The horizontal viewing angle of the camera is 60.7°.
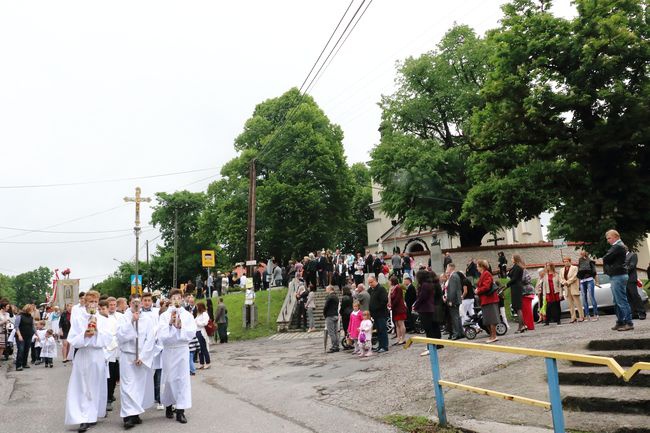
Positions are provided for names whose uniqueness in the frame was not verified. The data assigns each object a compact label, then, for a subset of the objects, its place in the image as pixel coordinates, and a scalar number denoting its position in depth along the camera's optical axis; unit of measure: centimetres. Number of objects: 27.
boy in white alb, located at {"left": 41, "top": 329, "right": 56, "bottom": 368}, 1769
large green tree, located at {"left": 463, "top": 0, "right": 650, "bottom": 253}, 2081
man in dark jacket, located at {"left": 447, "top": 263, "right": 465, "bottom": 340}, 1328
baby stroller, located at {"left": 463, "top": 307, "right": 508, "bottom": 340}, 1382
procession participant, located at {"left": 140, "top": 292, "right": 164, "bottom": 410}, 896
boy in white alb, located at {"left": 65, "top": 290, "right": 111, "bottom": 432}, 809
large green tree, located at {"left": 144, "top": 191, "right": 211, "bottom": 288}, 6412
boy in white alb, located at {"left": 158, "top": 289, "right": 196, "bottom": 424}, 832
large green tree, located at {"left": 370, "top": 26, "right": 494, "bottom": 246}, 3466
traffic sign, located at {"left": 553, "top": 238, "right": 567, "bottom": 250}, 2395
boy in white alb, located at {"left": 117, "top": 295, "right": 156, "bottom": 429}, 816
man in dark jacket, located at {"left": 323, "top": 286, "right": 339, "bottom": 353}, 1548
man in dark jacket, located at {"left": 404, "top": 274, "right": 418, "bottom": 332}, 1616
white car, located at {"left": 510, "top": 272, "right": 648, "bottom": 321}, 1738
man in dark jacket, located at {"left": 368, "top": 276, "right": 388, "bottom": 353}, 1372
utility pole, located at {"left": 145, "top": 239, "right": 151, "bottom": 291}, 6794
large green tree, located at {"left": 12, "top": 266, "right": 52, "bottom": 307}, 15425
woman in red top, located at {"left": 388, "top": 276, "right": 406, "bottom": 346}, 1415
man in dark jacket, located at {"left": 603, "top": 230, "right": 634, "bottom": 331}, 1008
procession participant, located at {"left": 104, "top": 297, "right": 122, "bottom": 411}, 889
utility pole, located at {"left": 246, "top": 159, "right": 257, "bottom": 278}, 2477
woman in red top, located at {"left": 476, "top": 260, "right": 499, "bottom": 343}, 1201
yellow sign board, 2980
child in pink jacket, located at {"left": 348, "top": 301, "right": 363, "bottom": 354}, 1461
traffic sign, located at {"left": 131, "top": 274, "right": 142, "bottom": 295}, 3611
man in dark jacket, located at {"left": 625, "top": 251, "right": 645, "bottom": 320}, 1170
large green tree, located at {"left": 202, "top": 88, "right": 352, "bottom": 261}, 4409
